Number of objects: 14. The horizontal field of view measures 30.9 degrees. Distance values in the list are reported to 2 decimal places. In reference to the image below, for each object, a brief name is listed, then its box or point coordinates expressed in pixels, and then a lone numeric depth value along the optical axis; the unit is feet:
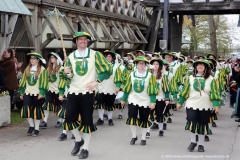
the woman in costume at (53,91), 33.78
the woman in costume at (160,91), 31.55
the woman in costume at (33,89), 30.17
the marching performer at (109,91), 36.47
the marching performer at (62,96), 28.07
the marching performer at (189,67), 50.37
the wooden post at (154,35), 81.88
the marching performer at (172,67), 36.32
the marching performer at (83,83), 23.93
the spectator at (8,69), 36.65
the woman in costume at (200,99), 26.63
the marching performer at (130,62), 47.96
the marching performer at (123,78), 38.52
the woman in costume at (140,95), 27.96
